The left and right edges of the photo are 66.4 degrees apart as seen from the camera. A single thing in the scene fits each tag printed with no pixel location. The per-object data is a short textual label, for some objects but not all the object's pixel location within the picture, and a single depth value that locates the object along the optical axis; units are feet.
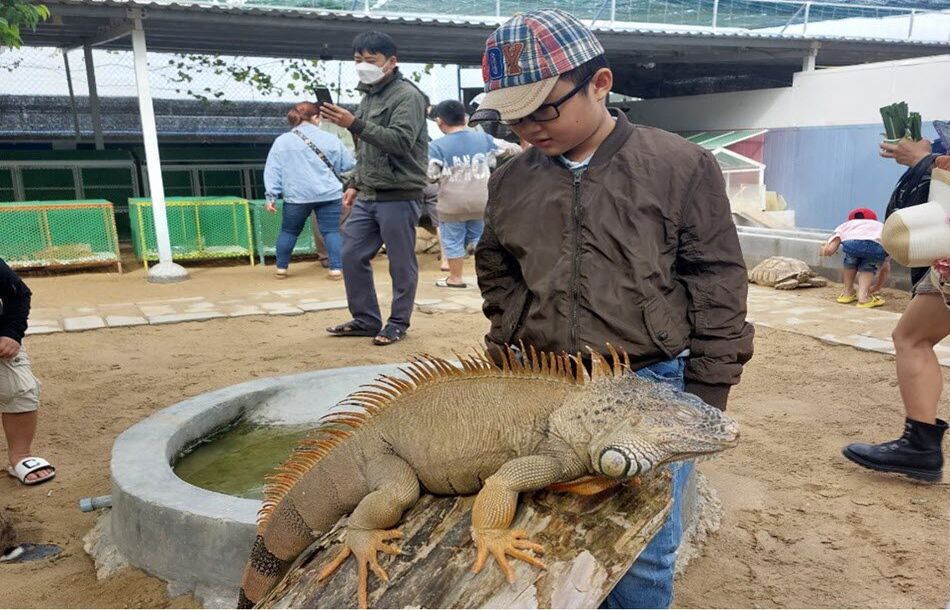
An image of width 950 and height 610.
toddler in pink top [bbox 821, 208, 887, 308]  27.81
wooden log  5.53
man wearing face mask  19.43
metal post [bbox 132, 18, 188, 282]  32.37
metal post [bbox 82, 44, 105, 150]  41.88
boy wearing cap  6.71
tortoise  31.99
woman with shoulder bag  31.04
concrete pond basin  10.03
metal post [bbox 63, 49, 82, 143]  46.64
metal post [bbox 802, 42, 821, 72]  51.55
